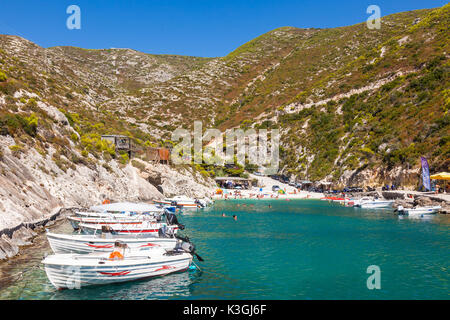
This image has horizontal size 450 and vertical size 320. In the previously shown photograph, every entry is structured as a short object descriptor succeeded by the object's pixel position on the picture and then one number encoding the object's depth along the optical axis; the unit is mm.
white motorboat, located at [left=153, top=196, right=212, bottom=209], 48250
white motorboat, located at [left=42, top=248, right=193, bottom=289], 12953
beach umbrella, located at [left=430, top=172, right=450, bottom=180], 45856
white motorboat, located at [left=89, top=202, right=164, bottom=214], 26047
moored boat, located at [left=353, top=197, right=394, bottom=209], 50844
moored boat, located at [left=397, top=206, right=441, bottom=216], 40094
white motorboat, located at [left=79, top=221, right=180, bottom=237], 22125
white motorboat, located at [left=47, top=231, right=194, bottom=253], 17172
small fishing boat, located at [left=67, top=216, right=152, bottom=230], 23567
